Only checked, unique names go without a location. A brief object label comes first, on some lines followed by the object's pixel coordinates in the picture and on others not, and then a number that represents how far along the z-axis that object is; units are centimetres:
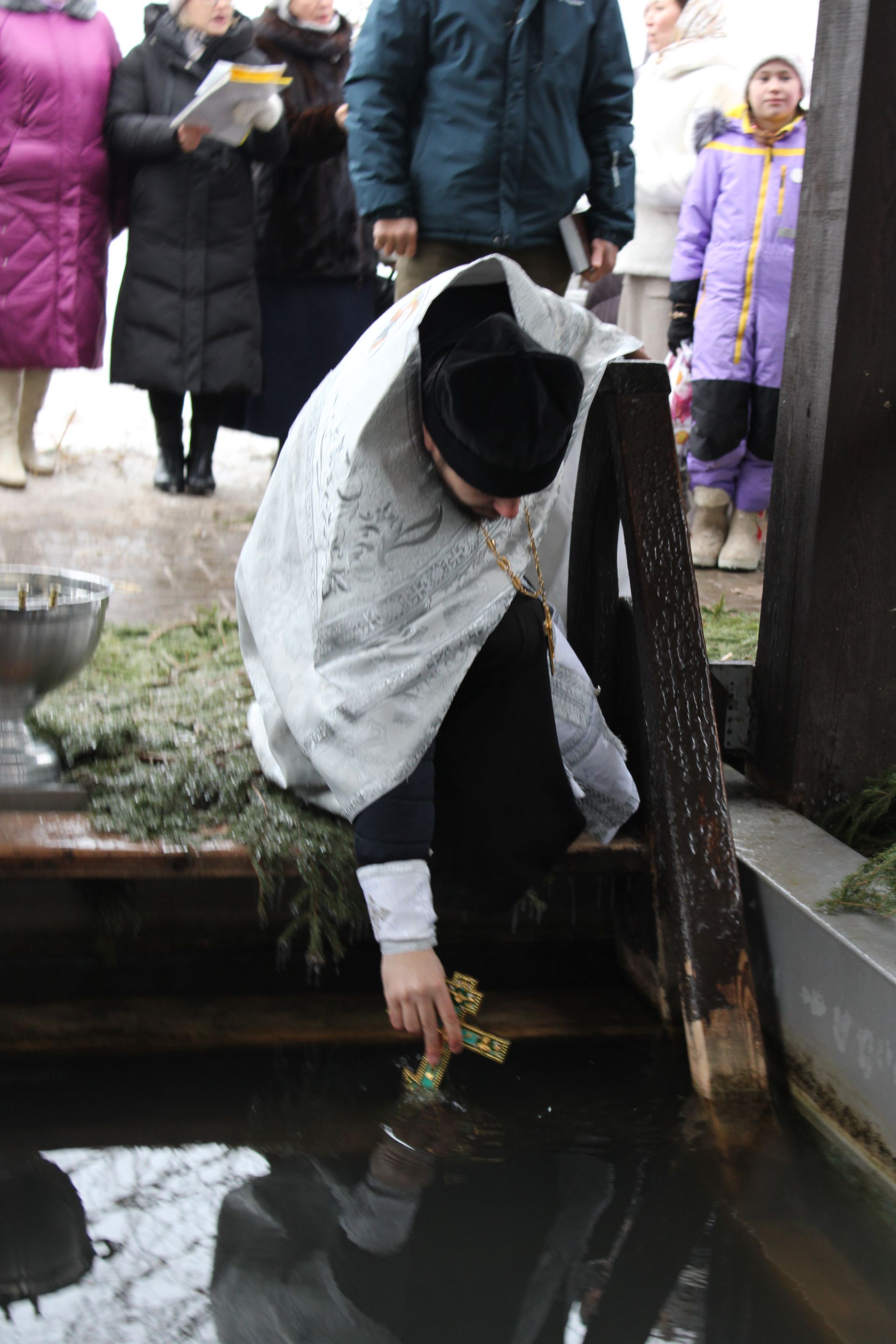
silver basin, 258
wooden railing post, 249
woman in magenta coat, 505
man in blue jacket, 377
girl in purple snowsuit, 498
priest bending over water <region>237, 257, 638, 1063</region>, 209
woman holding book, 514
